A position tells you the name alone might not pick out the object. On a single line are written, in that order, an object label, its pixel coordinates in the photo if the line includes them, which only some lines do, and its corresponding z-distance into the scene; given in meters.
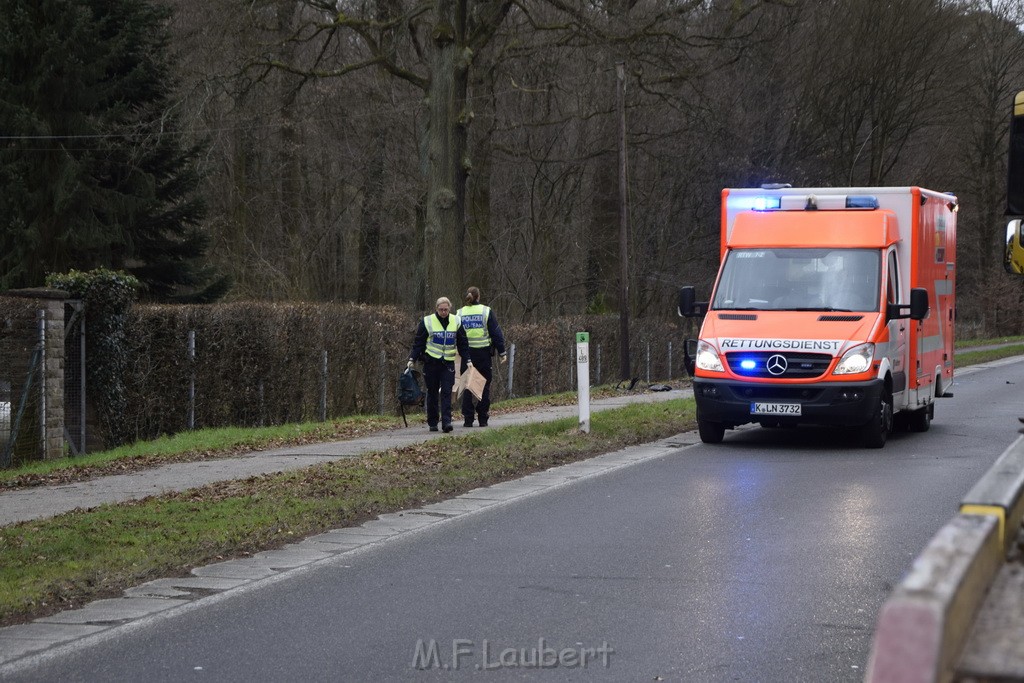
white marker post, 17.09
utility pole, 30.94
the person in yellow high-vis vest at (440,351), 17.97
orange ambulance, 15.53
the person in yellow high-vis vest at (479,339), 18.84
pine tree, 28.64
